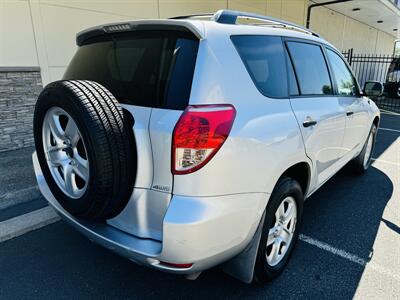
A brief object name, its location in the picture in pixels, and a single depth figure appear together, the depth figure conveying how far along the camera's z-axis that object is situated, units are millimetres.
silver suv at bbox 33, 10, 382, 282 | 1682
